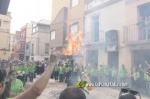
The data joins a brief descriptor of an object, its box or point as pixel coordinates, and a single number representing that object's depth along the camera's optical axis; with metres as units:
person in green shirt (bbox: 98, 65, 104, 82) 13.59
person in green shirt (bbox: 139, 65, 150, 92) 10.11
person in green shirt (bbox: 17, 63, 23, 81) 11.53
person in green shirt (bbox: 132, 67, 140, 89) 11.22
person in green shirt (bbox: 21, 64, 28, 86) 12.45
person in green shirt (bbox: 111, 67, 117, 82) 12.97
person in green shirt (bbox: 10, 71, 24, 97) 4.71
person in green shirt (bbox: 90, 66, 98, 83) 13.93
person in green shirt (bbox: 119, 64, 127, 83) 12.26
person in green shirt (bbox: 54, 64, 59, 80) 16.61
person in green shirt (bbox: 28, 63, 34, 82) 14.02
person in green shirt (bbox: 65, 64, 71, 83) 15.27
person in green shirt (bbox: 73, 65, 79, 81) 14.99
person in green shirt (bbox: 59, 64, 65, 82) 15.43
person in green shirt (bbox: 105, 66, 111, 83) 13.26
